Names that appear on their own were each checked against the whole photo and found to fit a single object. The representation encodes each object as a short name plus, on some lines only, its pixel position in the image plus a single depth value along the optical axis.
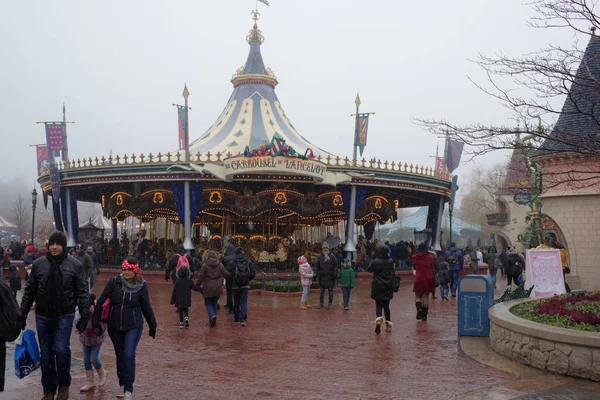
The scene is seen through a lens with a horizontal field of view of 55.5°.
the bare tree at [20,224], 65.19
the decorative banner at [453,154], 26.73
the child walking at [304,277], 13.63
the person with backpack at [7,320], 4.94
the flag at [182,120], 23.47
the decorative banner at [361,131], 25.08
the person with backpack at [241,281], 10.77
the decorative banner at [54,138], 26.33
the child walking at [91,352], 6.10
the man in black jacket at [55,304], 5.63
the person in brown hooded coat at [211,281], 10.76
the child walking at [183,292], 10.71
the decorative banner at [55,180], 24.77
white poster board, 12.80
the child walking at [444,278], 15.30
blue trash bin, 9.59
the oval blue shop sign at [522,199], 17.04
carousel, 22.73
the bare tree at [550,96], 8.34
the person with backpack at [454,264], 16.27
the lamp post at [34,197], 28.12
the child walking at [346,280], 13.25
